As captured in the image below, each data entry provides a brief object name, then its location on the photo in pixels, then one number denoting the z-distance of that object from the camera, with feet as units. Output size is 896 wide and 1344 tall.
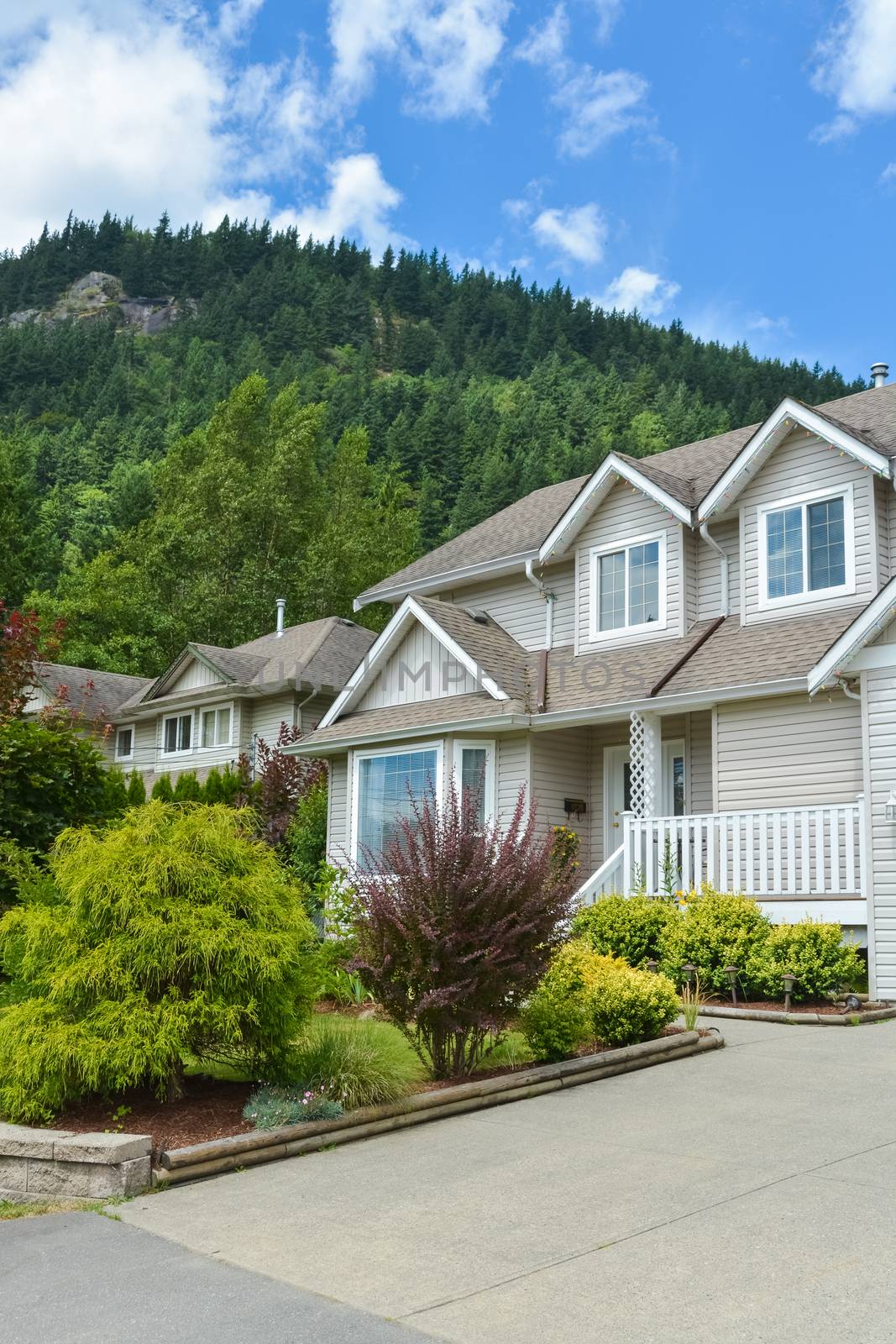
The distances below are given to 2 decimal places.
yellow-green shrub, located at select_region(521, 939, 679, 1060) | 29.27
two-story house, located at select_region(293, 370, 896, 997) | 43.86
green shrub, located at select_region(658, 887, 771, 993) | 40.27
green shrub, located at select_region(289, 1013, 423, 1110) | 24.90
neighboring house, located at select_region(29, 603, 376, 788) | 96.27
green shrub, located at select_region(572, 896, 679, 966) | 42.75
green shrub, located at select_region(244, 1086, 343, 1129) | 23.38
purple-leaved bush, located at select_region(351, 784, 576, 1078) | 26.77
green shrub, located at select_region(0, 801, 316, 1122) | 22.82
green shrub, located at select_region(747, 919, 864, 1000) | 38.78
